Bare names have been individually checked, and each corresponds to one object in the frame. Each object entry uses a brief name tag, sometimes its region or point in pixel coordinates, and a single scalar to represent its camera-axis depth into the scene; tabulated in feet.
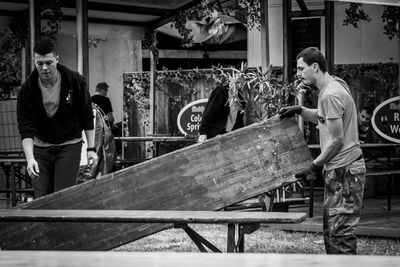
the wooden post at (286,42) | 39.41
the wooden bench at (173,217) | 18.89
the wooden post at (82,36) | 34.76
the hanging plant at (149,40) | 45.01
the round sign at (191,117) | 50.34
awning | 56.65
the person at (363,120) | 38.91
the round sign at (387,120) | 47.44
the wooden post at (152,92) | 50.34
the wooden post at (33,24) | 35.53
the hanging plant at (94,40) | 57.31
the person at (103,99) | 46.92
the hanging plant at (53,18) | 39.64
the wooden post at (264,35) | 35.29
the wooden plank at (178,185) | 23.24
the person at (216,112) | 31.40
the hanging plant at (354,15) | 47.35
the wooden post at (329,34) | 39.17
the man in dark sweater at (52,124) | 22.70
